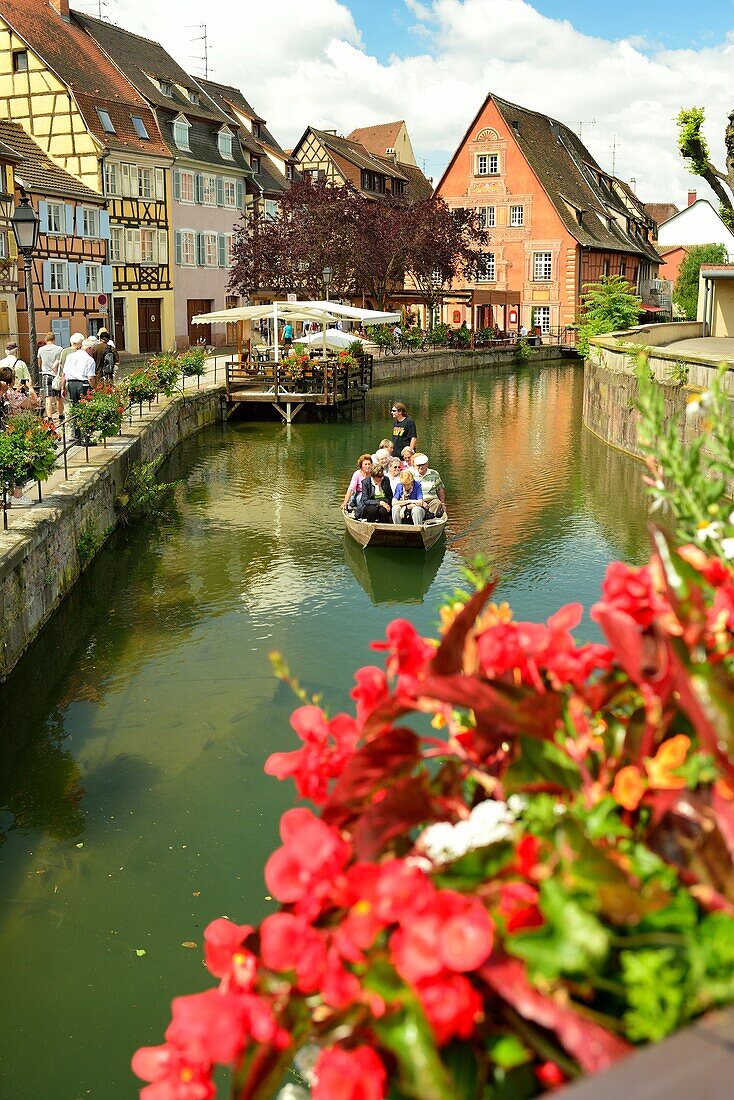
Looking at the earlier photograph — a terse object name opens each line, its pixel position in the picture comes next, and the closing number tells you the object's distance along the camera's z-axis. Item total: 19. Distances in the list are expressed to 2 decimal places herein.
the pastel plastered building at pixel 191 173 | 48.75
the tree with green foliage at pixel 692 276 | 66.19
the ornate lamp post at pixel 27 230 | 15.62
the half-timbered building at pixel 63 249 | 37.28
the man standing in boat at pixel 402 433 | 18.47
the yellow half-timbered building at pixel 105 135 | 42.50
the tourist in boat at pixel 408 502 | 15.73
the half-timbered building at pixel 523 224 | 65.62
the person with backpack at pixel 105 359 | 25.14
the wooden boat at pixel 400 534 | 15.35
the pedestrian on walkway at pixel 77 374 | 19.95
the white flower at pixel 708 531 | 2.13
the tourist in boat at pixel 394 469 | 16.73
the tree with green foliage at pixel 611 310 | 50.11
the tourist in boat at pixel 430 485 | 15.98
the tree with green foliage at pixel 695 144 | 27.25
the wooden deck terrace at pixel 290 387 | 31.77
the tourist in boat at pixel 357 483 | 15.94
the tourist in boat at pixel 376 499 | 16.06
